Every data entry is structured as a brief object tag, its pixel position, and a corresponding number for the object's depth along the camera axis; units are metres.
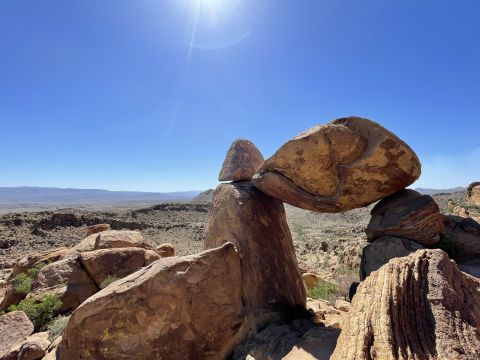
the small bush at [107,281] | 9.38
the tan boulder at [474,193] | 23.63
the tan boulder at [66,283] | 9.05
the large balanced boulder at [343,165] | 6.66
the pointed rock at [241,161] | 8.87
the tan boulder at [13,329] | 6.60
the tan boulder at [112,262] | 9.92
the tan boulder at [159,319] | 5.10
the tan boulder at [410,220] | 6.97
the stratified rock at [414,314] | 3.18
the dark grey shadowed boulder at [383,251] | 6.71
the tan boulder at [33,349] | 5.98
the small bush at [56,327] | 6.89
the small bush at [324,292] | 10.40
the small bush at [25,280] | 9.76
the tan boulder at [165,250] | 14.75
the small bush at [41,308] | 7.94
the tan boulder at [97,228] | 18.78
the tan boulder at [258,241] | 6.81
